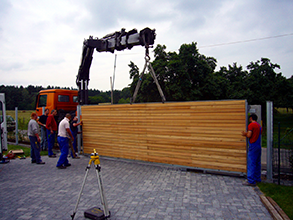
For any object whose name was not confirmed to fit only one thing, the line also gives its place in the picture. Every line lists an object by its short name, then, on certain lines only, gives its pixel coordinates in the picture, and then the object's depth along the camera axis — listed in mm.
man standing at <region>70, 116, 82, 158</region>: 9883
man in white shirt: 7988
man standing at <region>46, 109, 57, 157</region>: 9508
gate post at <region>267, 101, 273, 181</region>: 6332
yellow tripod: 4141
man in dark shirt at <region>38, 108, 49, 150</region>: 11539
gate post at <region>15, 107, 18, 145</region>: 13465
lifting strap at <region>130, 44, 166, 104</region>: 7815
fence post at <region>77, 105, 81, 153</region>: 10414
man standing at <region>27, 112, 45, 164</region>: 8227
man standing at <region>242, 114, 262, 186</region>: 5973
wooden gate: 6656
